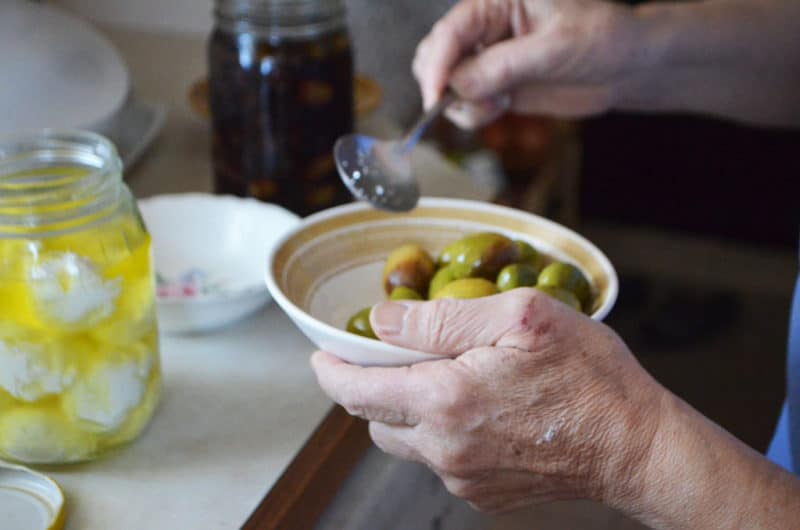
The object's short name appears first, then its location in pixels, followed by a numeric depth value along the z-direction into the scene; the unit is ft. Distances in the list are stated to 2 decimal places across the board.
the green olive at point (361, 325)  2.22
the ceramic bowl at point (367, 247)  2.44
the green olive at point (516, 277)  2.34
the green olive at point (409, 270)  2.49
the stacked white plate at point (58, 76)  3.15
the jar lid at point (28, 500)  1.94
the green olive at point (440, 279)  2.42
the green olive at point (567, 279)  2.33
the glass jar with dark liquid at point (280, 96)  3.11
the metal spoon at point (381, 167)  2.78
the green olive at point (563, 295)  2.25
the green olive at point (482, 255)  2.42
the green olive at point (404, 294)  2.38
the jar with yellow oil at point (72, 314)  2.01
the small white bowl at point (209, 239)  2.83
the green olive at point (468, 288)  2.27
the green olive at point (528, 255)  2.52
